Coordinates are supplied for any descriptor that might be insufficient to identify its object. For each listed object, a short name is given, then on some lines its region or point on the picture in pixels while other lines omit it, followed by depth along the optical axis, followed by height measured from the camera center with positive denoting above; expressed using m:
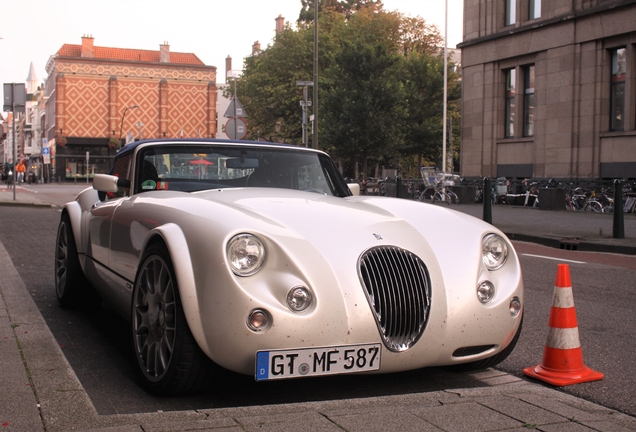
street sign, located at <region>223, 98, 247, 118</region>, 18.48 +1.48
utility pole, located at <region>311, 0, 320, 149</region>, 27.88 +3.22
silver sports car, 3.31 -0.53
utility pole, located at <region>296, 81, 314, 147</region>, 33.59 +2.50
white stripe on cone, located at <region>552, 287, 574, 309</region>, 4.04 -0.66
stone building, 24.16 +2.96
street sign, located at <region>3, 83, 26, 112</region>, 22.17 +2.13
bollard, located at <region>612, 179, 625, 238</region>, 13.06 -0.71
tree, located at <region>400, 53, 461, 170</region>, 50.47 +4.74
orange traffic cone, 4.00 -0.90
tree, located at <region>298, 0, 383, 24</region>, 67.44 +14.75
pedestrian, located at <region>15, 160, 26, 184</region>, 63.37 -0.09
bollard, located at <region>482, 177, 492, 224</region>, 15.66 -0.59
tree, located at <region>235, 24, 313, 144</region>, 53.44 +6.13
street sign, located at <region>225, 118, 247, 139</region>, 17.77 +1.01
